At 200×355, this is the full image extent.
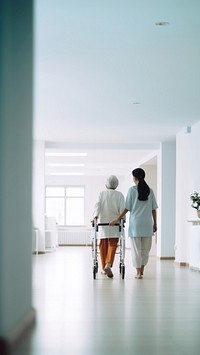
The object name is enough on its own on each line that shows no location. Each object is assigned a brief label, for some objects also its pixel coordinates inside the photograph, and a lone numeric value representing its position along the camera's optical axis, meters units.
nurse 7.85
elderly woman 8.07
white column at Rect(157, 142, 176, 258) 12.97
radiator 22.33
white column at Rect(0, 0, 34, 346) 3.21
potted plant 9.73
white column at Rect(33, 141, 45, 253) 13.16
